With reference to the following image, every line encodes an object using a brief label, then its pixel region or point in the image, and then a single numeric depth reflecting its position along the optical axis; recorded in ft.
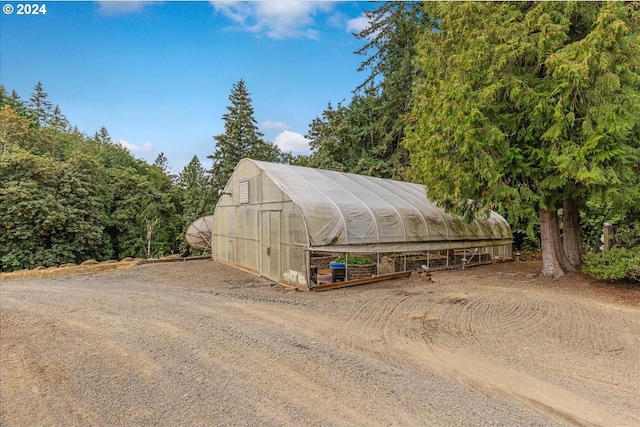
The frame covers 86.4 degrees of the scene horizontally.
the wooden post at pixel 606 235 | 38.11
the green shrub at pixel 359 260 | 32.27
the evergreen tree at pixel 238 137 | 79.71
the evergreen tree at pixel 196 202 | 76.54
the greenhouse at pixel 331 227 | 29.58
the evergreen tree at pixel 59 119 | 120.26
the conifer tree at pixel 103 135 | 124.47
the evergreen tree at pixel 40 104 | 119.96
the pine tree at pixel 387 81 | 67.62
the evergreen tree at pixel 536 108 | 21.93
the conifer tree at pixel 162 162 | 119.34
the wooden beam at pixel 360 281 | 28.55
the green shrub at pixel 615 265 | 24.15
